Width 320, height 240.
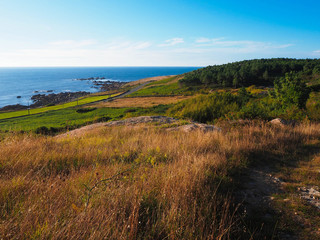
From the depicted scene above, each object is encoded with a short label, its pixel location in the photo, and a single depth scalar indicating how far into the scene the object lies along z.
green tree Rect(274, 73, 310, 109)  15.75
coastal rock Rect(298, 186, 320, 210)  3.22
